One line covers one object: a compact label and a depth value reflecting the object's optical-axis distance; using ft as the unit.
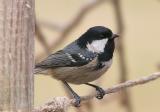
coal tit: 16.83
